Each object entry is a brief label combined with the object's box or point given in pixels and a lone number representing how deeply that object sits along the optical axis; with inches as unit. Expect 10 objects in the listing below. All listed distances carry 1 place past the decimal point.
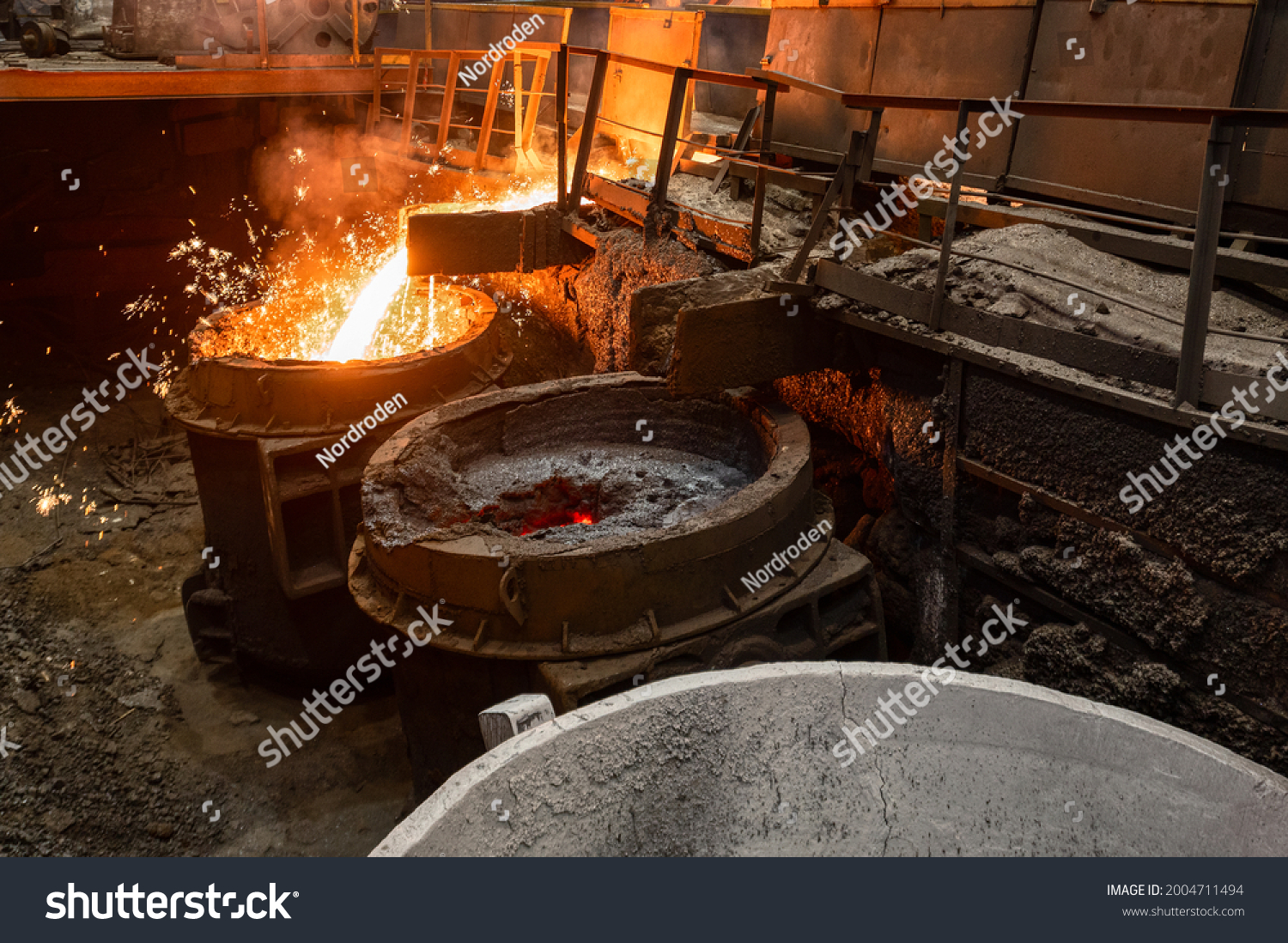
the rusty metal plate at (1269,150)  191.5
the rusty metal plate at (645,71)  402.0
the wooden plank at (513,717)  110.1
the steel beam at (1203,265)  118.0
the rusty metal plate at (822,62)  290.7
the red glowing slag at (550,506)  196.1
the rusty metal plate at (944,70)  246.2
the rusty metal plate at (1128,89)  202.1
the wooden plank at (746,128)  338.0
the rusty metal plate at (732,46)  512.4
